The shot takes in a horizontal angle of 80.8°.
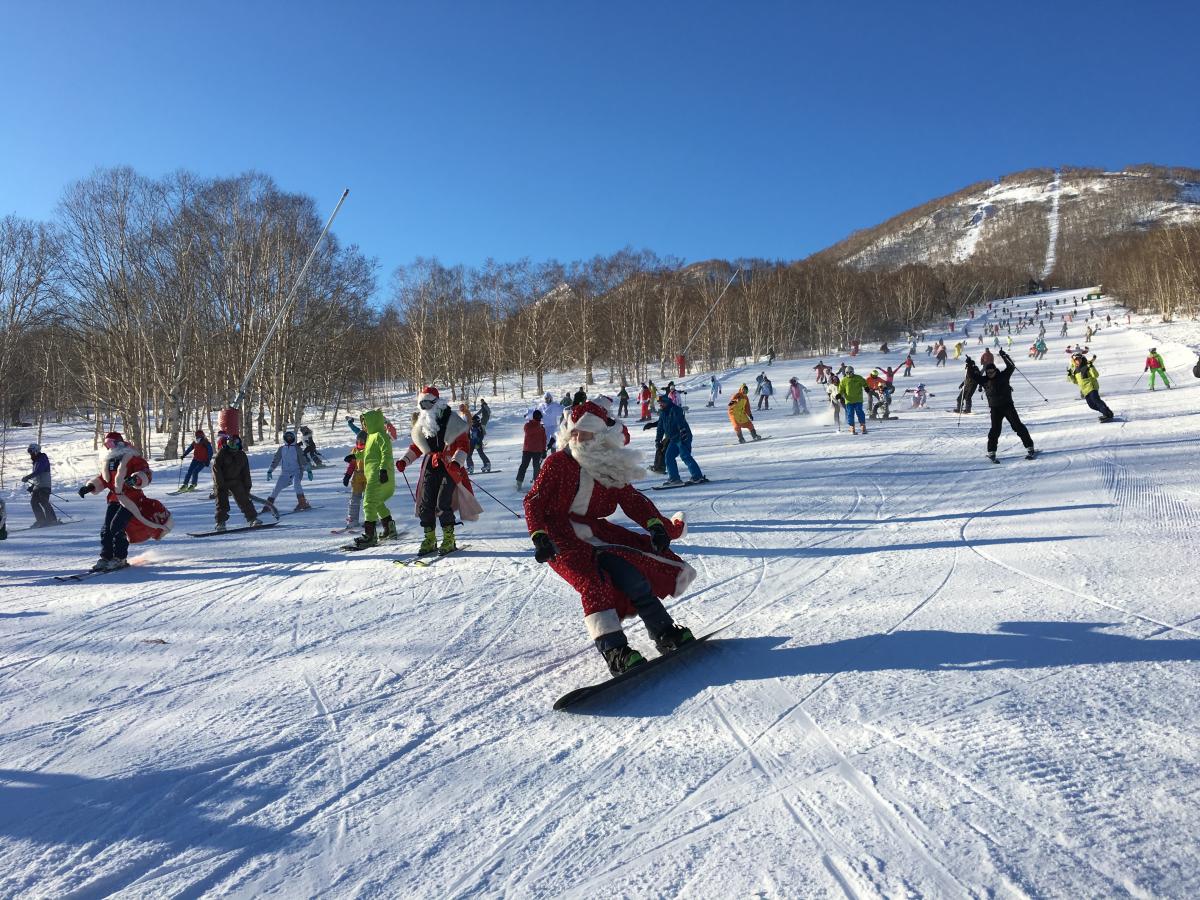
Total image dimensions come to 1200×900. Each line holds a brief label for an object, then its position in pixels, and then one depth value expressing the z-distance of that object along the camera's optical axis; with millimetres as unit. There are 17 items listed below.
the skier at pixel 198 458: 16609
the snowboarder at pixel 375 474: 7754
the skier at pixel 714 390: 34688
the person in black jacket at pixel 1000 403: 10523
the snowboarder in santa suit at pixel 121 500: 7891
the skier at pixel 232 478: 10242
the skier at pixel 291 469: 12172
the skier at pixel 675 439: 11891
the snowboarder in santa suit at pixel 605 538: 3676
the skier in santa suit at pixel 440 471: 7309
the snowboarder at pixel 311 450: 17930
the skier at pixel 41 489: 12641
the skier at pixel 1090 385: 14406
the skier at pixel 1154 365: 20766
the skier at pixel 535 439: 12766
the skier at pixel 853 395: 17031
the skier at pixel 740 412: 17703
